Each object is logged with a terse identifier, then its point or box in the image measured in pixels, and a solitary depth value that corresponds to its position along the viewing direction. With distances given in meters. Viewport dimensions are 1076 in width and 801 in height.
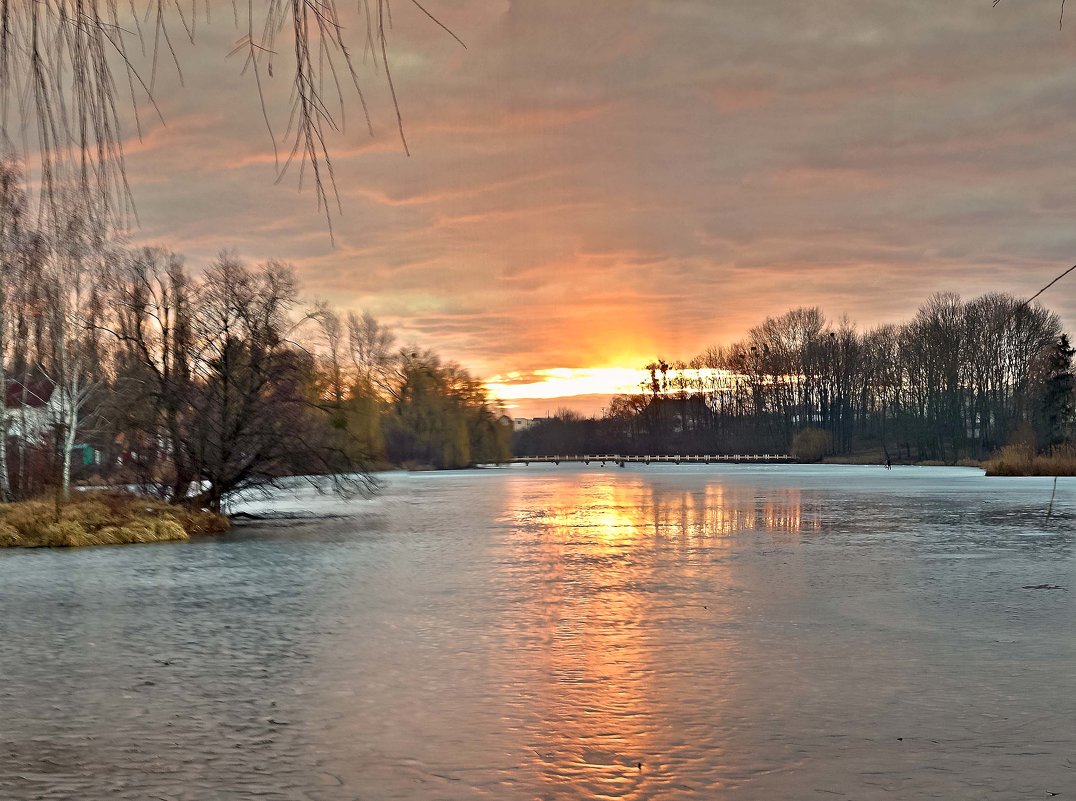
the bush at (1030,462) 55.00
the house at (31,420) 31.12
